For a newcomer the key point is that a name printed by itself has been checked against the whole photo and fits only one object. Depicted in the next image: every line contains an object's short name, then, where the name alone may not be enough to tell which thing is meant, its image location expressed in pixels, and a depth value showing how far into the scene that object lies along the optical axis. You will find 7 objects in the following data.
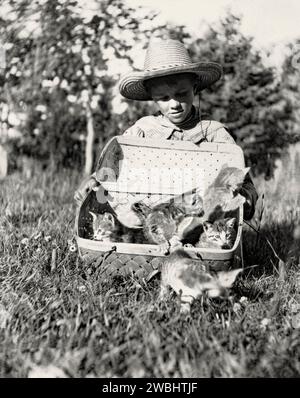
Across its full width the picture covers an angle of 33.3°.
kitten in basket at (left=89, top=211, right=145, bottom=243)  2.37
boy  2.62
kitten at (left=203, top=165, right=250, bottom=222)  2.28
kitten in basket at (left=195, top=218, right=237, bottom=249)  2.21
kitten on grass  1.79
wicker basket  2.58
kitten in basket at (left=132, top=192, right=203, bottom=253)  2.27
